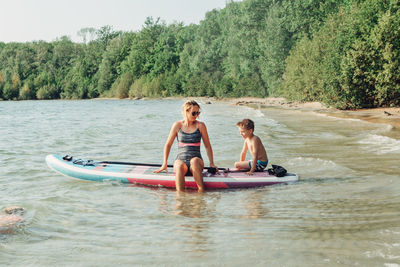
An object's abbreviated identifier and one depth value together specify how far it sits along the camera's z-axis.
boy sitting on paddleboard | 8.08
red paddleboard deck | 7.85
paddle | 7.88
